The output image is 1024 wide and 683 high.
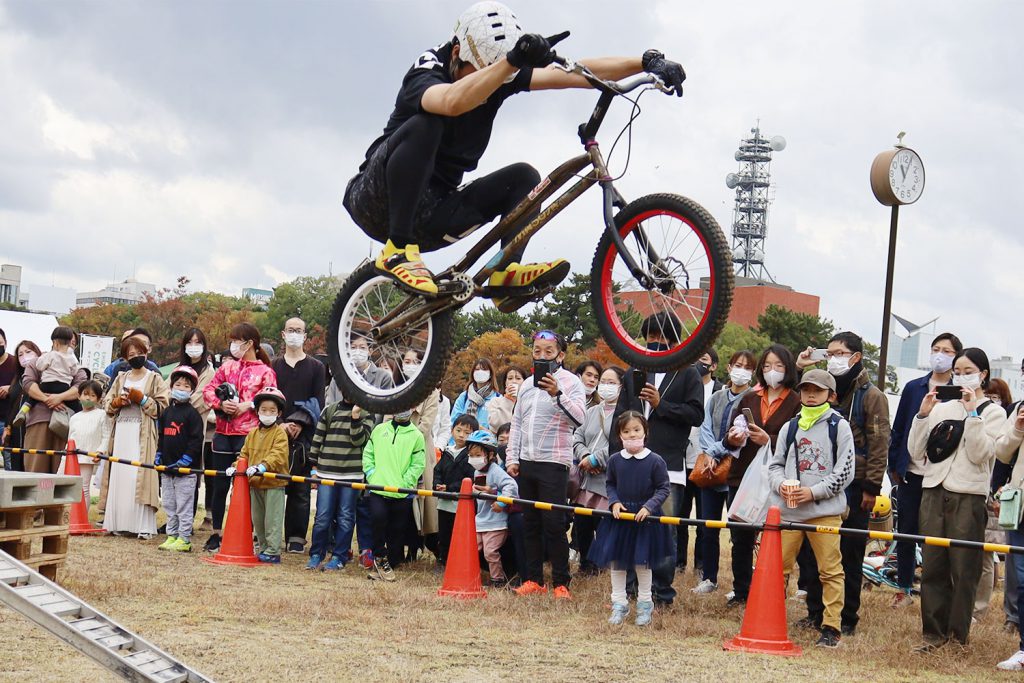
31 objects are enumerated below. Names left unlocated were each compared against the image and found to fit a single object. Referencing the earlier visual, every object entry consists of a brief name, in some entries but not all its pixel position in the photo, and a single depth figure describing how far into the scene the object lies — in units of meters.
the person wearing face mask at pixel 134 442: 11.77
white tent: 26.44
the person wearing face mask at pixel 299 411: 10.01
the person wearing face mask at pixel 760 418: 8.37
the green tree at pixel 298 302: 67.25
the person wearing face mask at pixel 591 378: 10.62
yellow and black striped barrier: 6.64
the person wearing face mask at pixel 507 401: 11.02
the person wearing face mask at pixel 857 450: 8.05
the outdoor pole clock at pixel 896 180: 13.78
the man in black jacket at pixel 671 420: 8.85
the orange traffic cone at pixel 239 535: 10.54
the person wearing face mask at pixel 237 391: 10.20
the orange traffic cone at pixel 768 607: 7.56
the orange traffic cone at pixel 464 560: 9.32
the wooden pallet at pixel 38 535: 8.17
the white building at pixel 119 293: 170.12
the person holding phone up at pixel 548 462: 9.24
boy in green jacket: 10.39
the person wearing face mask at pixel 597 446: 9.72
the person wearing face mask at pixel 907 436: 8.33
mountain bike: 4.44
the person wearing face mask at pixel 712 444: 9.48
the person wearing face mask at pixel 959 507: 7.62
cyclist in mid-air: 4.57
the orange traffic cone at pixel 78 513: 11.95
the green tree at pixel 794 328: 55.44
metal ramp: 5.87
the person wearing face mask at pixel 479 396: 11.08
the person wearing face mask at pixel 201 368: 11.59
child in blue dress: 8.41
